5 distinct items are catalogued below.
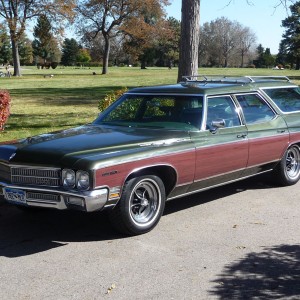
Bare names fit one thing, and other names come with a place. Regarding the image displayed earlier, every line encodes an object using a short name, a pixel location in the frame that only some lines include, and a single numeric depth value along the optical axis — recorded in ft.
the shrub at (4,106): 36.22
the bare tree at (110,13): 215.31
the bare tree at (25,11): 173.99
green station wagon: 16.05
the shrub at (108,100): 39.63
